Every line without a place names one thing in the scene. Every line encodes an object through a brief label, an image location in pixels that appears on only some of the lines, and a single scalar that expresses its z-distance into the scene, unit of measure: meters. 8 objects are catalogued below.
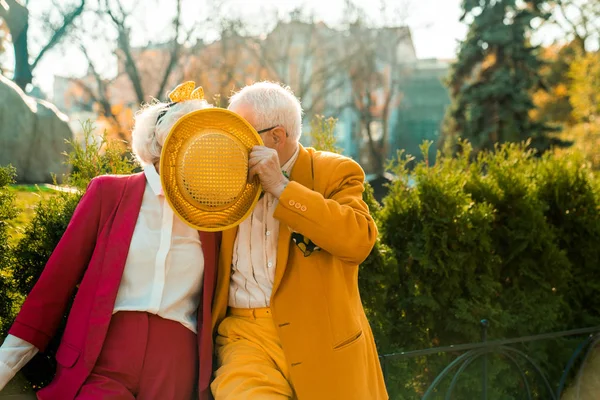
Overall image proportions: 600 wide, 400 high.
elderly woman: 2.36
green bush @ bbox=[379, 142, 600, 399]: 3.90
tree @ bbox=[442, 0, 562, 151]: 18.95
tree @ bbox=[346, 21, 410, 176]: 31.06
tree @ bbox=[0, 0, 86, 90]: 7.01
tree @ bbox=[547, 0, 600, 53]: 29.95
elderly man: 2.36
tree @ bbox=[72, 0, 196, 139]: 21.22
